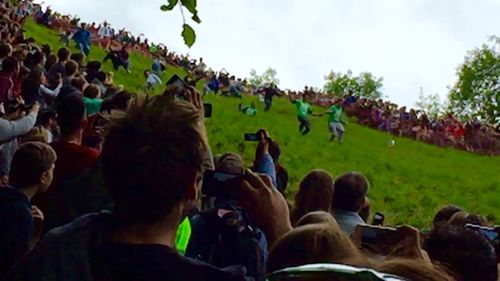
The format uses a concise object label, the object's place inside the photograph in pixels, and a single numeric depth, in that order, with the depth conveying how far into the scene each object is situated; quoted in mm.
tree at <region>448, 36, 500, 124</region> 85562
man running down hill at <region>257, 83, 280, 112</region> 42062
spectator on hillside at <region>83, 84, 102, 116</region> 10562
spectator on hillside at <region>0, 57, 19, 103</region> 11102
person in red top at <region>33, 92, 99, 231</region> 5166
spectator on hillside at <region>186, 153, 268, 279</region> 4117
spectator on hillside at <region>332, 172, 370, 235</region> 6682
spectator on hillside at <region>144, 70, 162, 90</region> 35231
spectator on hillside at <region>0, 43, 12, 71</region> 12055
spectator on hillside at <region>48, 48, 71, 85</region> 14215
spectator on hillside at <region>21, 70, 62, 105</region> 12492
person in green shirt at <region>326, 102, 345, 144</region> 34253
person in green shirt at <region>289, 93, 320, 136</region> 34156
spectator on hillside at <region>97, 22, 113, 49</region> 50369
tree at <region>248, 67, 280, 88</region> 113688
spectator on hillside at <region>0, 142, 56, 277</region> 4781
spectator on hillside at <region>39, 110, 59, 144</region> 9820
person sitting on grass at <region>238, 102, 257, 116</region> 37509
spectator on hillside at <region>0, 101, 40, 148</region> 6945
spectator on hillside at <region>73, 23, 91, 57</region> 40906
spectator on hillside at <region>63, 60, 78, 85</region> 14109
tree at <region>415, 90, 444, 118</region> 99888
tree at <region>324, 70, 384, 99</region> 112750
